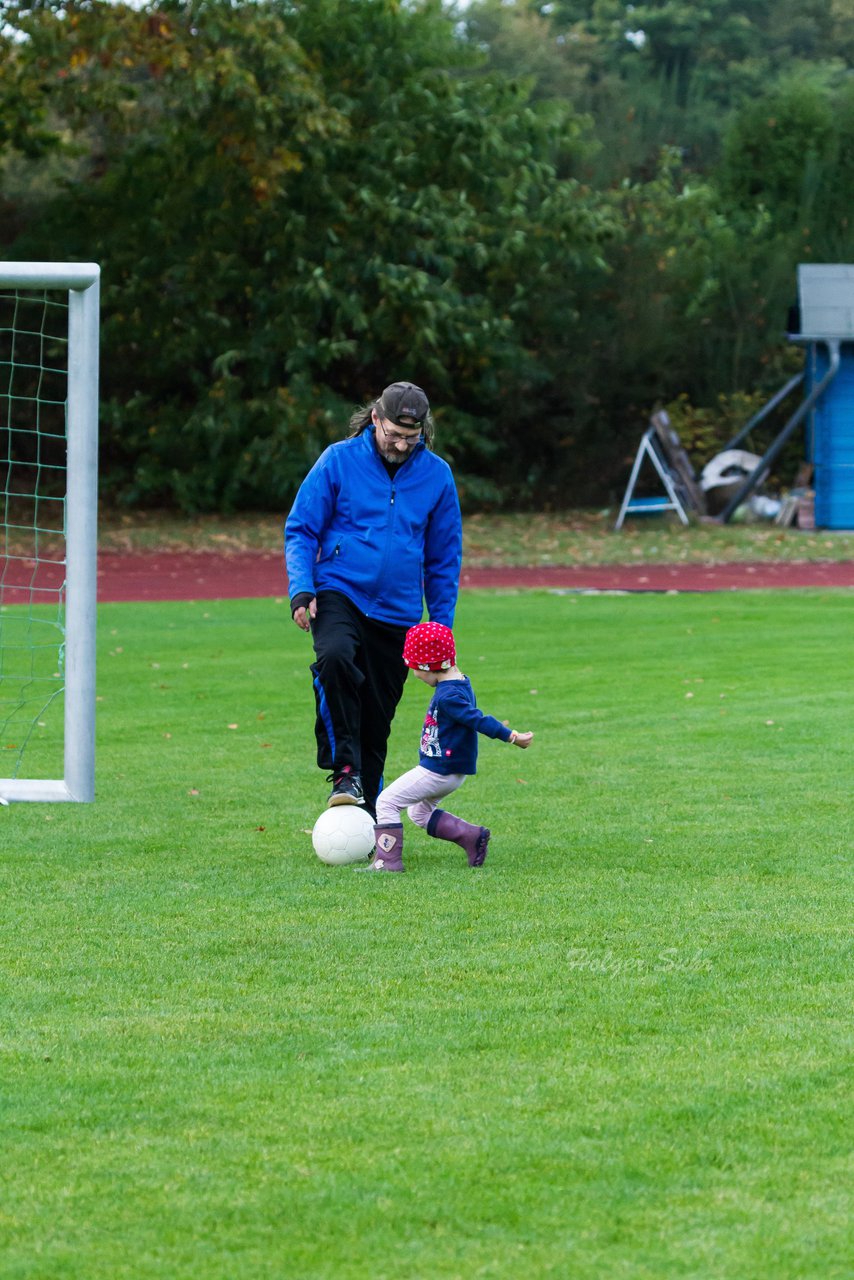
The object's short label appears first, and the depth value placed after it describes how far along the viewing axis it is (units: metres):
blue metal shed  54.09
